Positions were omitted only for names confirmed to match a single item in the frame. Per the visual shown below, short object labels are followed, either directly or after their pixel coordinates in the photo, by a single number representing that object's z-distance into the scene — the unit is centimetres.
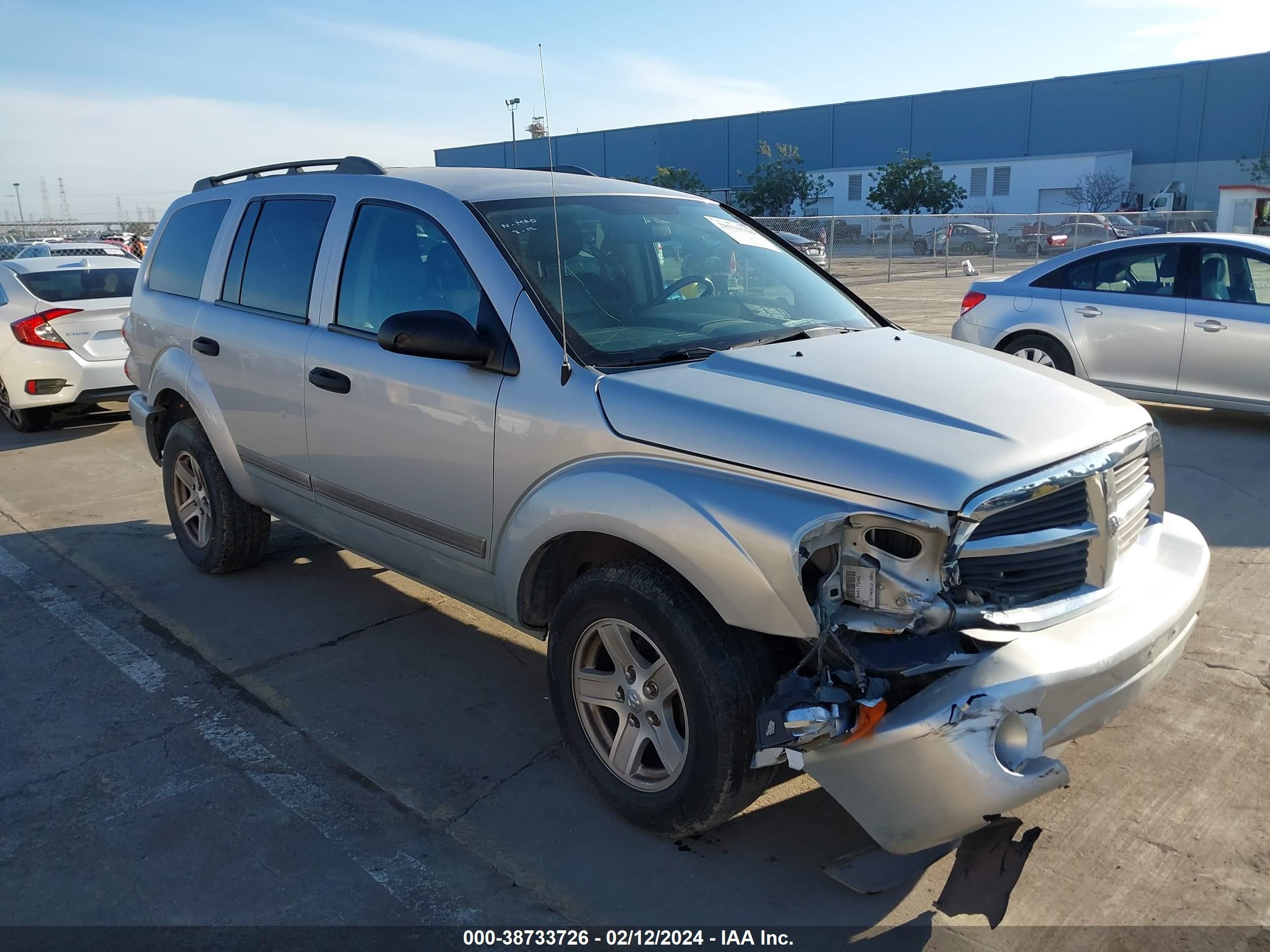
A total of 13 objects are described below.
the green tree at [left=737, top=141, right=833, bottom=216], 5616
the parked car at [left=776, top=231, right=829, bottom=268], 2531
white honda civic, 935
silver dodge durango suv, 260
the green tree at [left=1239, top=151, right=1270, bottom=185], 4803
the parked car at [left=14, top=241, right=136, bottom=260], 1784
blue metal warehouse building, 5234
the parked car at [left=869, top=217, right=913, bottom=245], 2920
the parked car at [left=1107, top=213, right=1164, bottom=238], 2928
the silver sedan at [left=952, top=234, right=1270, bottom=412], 805
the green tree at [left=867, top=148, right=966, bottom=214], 5075
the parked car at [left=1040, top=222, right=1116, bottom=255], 2817
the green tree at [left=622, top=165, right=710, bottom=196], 5422
